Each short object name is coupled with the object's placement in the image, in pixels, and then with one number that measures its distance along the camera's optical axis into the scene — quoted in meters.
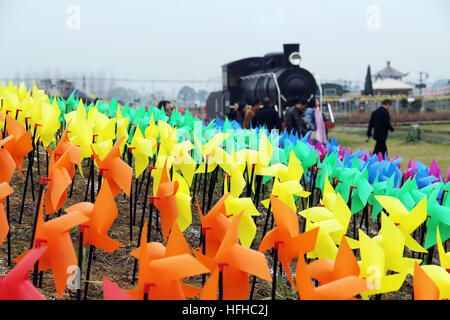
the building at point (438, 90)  40.91
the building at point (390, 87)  42.41
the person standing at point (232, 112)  11.82
